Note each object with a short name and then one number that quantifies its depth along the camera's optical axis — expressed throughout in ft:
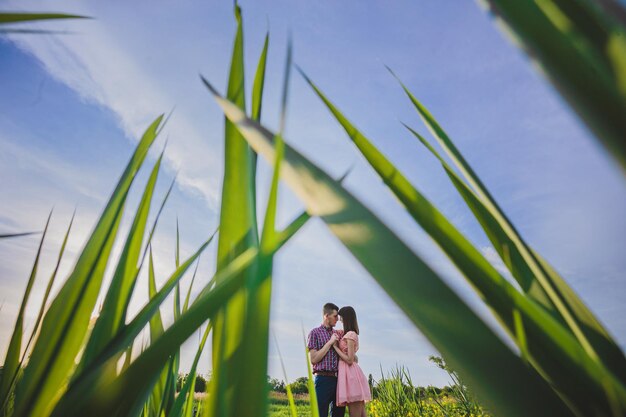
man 12.86
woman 12.66
